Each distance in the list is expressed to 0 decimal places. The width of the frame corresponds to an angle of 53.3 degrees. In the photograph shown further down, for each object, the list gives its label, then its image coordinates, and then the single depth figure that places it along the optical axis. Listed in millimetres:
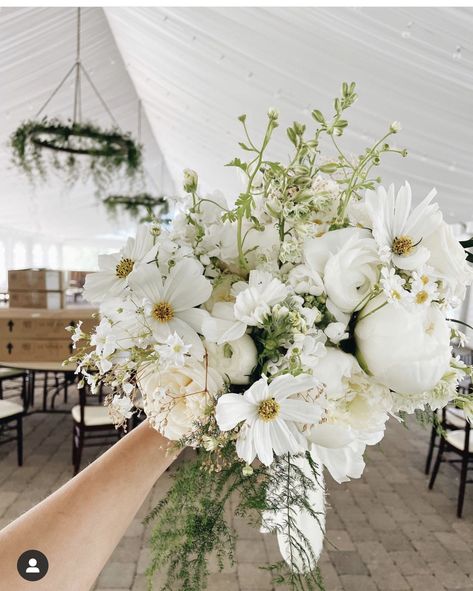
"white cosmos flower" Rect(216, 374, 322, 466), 575
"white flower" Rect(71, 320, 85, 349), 699
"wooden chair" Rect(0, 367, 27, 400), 4666
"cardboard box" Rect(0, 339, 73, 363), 3930
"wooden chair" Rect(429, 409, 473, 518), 3359
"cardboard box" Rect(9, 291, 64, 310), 4609
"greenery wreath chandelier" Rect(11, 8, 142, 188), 3902
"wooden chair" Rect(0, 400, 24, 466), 3771
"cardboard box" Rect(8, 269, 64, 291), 4617
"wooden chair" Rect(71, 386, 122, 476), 3582
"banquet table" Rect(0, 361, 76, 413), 3818
